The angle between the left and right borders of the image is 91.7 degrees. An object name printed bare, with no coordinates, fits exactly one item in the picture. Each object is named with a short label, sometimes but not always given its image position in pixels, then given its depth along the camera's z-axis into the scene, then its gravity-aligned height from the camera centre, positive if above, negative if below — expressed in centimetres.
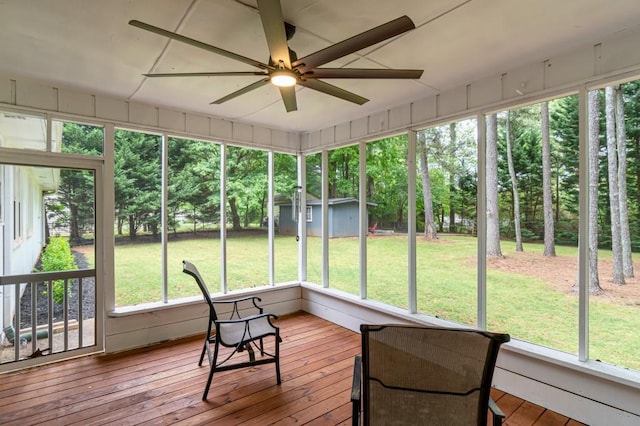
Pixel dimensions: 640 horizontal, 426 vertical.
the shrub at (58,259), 319 -45
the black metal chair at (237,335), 258 -106
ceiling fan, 140 +85
